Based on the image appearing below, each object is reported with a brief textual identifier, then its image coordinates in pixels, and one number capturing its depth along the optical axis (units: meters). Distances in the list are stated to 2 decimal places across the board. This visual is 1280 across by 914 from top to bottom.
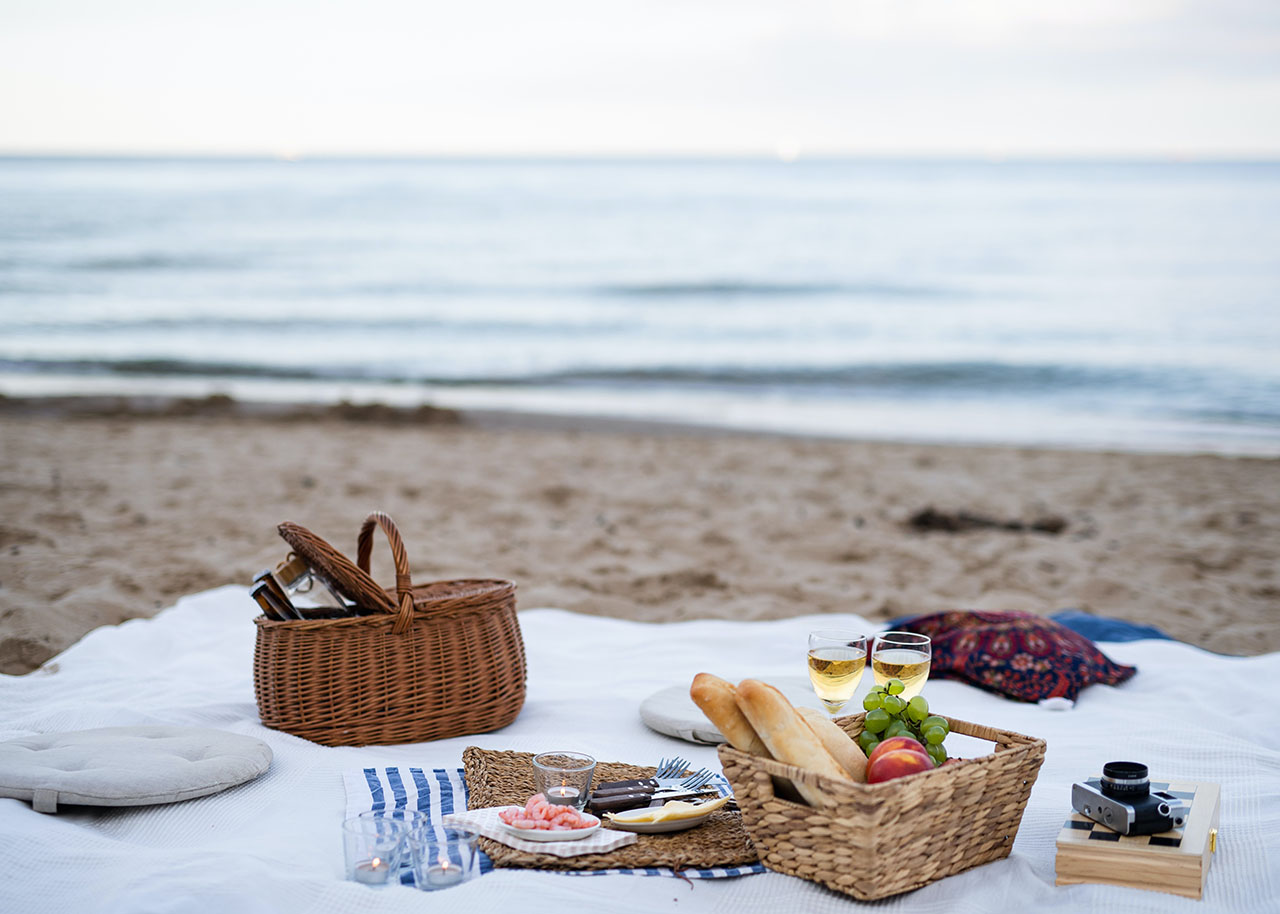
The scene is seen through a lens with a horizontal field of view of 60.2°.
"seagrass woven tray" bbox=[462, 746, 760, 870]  2.47
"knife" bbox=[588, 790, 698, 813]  2.69
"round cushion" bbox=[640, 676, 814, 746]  3.42
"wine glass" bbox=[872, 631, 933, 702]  2.62
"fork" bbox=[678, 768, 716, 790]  2.84
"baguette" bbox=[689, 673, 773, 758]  2.37
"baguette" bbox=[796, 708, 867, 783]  2.41
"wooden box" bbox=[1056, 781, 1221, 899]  2.30
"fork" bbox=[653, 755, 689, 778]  3.01
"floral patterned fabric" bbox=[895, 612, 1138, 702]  3.94
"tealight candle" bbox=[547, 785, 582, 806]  2.62
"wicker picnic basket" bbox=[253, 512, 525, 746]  3.29
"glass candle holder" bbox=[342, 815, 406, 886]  2.40
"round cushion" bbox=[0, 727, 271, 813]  2.76
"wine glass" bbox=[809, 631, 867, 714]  2.63
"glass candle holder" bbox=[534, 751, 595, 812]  2.63
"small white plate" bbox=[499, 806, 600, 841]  2.51
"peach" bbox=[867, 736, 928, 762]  2.38
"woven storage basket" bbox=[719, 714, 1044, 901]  2.20
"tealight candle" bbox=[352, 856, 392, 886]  2.40
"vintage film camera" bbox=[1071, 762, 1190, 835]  2.33
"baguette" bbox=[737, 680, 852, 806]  2.29
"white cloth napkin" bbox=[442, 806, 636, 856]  2.49
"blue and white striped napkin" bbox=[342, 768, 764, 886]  2.82
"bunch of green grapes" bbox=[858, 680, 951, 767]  2.47
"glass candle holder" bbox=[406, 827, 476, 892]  2.37
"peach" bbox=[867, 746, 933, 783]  2.31
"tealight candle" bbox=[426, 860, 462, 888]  2.37
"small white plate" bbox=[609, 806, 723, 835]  2.63
